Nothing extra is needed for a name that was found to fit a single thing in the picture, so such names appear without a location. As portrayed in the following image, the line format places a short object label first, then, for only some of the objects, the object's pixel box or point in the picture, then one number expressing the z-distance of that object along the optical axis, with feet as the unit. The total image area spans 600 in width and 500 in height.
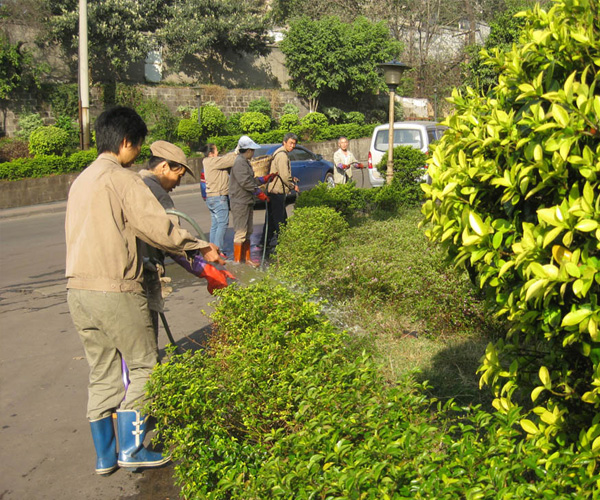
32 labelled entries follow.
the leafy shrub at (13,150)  63.41
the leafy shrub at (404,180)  37.86
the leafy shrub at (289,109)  102.73
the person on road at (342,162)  39.99
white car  53.72
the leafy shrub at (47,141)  63.98
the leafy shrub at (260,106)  96.78
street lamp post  40.22
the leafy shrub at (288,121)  97.55
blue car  55.21
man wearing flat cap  13.65
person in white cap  28.45
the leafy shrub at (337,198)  32.48
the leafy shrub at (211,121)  84.94
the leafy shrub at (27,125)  70.49
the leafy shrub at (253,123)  91.21
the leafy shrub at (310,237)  23.08
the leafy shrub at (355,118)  108.17
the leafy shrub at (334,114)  107.34
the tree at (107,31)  78.84
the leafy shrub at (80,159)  63.16
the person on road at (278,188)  31.35
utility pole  58.80
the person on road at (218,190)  29.89
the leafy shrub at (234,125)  89.46
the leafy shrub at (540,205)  6.39
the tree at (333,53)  102.17
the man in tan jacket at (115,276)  11.61
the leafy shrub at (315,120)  99.60
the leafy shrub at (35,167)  57.69
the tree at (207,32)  92.52
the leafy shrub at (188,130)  81.56
